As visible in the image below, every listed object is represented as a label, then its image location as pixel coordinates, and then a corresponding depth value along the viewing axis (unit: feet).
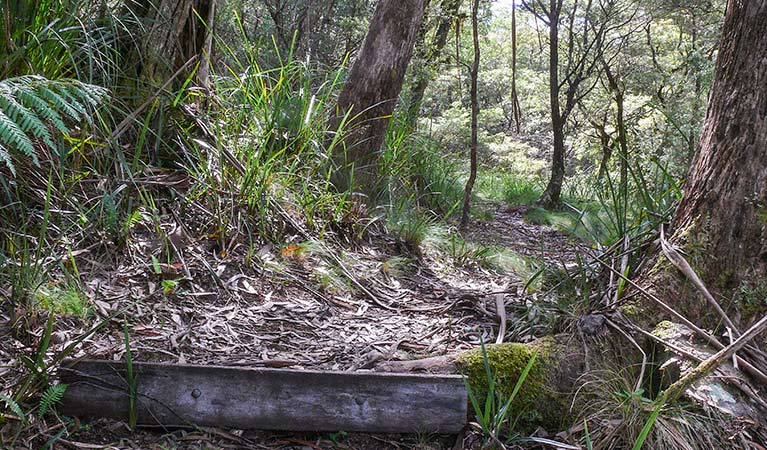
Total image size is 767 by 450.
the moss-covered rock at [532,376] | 7.54
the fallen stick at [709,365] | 6.85
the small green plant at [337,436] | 6.92
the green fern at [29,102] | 5.86
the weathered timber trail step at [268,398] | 6.71
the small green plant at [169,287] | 9.30
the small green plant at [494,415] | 6.77
